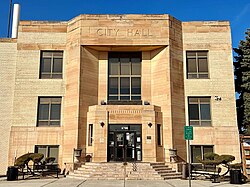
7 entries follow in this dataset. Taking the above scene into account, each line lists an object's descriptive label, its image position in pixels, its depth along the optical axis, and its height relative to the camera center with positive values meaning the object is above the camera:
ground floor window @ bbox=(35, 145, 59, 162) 17.86 -2.06
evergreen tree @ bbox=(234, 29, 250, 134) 19.74 +3.96
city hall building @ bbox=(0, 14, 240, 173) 17.07 +3.06
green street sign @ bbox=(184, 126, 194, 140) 9.78 -0.35
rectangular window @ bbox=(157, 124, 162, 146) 17.09 -0.85
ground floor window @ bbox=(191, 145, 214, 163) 17.76 -1.97
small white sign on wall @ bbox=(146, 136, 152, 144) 16.61 -1.09
